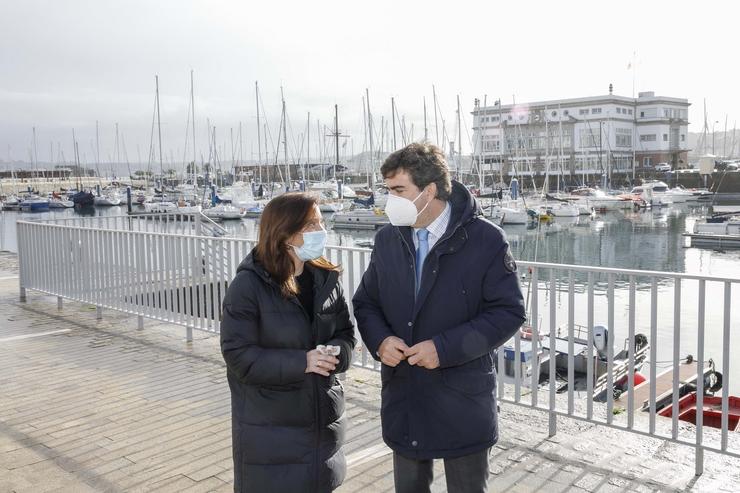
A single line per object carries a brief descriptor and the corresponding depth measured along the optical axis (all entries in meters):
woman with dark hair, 2.79
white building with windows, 103.06
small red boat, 8.24
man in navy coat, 2.79
